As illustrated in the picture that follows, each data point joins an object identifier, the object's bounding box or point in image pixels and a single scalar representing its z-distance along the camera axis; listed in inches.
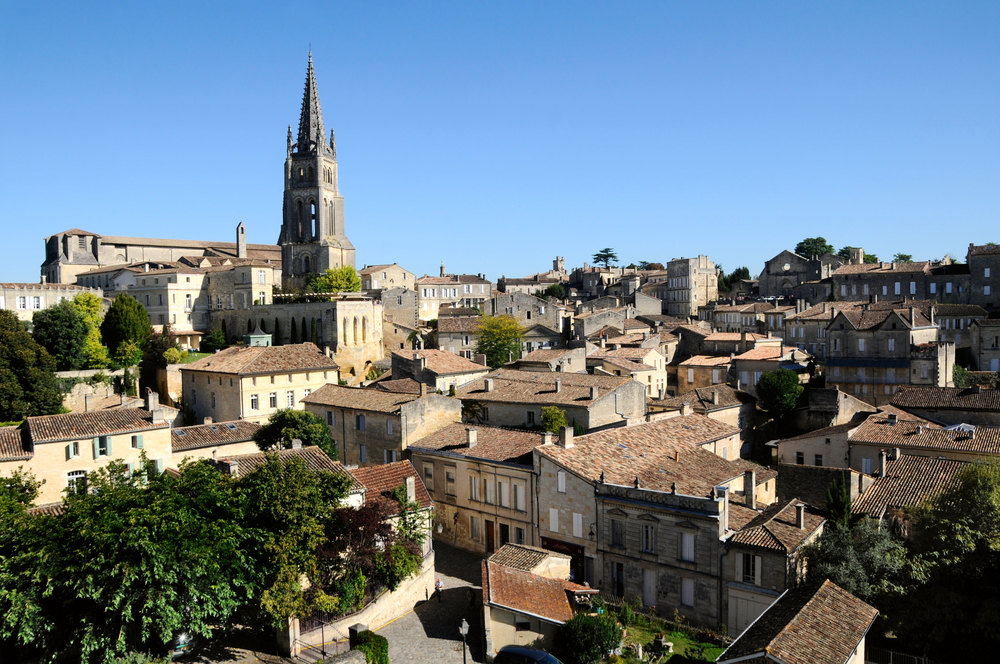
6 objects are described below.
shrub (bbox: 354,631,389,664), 843.4
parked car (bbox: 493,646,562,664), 842.0
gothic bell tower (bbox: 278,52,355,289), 3398.1
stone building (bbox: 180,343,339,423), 1967.3
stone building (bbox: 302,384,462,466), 1460.4
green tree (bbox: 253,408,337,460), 1568.7
